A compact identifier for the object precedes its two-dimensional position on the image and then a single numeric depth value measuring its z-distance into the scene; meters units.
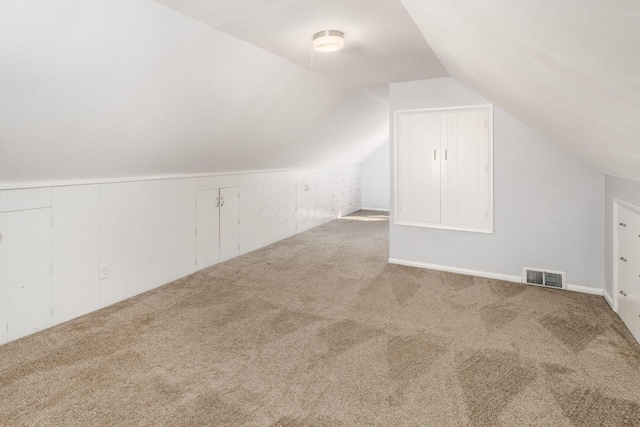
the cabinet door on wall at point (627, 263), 2.57
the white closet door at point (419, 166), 4.32
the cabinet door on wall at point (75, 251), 2.97
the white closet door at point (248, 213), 5.10
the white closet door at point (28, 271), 2.69
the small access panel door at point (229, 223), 4.74
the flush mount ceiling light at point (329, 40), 2.78
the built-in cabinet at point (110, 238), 2.74
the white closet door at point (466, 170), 4.04
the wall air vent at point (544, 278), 3.72
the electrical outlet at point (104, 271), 3.29
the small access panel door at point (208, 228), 4.39
